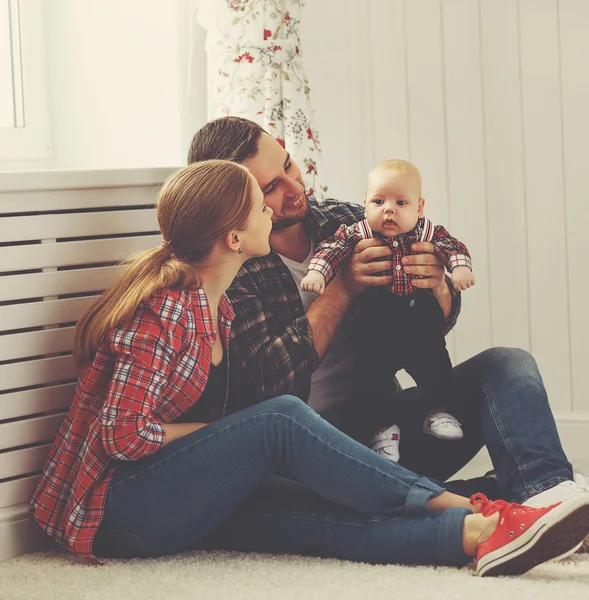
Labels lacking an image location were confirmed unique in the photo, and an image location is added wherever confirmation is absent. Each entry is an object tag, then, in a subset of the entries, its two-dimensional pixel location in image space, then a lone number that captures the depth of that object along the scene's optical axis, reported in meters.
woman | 4.27
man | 4.51
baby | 4.67
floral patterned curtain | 5.22
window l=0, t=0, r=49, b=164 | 5.75
